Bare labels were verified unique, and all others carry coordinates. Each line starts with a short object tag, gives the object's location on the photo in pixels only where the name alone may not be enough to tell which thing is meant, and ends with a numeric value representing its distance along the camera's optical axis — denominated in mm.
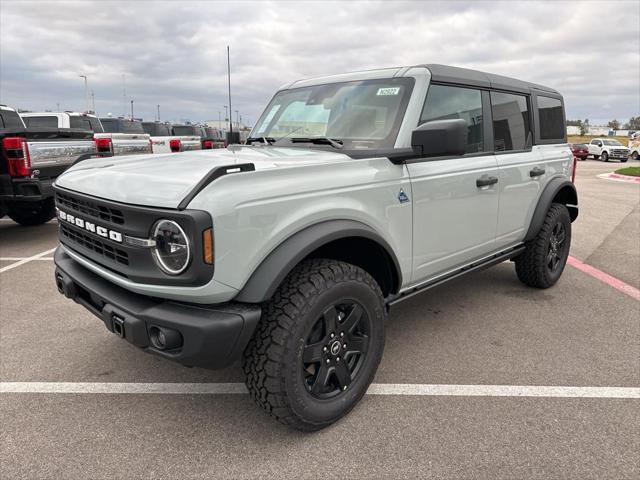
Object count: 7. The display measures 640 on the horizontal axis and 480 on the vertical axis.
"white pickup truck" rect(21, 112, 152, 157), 8505
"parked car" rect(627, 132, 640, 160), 34328
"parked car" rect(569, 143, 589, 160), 35250
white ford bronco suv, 2045
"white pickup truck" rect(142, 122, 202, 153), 11109
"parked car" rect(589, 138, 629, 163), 32938
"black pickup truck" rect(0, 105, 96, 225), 5863
